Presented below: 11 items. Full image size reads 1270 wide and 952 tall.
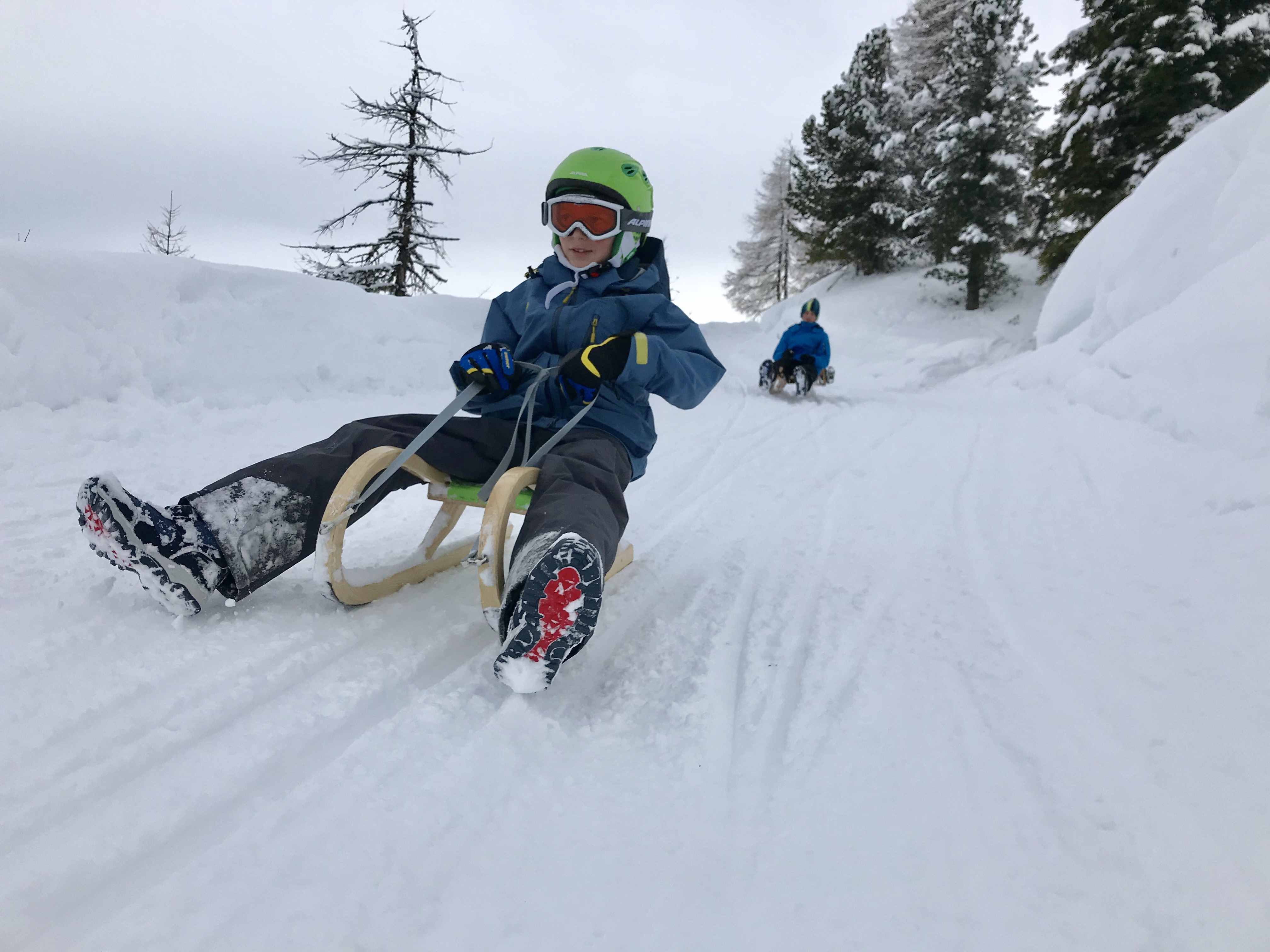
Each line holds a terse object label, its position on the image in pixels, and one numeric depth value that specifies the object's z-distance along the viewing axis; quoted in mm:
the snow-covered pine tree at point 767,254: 33000
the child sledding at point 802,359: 8742
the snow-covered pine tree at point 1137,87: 10445
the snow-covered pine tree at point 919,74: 19406
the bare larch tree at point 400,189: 14086
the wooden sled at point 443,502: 1833
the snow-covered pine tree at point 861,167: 19359
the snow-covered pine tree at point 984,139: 15625
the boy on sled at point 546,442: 1624
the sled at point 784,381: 8828
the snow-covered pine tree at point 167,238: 24641
